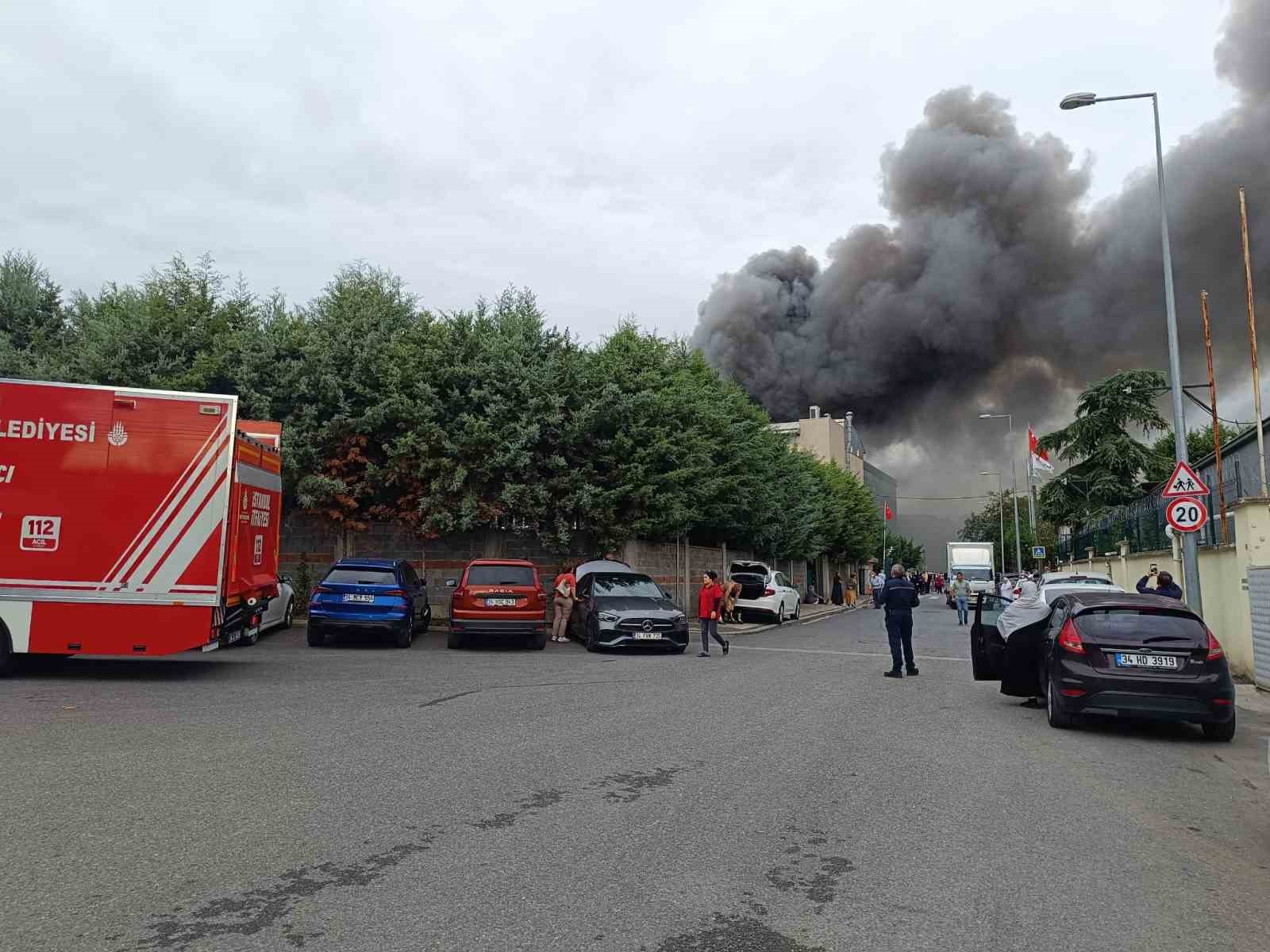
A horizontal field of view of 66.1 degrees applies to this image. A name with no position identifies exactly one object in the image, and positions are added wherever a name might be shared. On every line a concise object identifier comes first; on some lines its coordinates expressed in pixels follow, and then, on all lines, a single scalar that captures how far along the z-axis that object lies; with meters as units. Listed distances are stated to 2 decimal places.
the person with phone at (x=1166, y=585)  15.16
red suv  17.36
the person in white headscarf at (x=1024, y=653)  10.79
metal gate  13.37
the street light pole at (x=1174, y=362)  14.99
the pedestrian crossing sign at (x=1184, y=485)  14.49
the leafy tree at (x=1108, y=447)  43.38
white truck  46.91
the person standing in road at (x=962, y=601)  30.75
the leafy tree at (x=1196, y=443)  63.56
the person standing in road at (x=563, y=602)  20.28
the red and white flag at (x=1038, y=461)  41.88
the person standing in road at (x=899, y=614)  13.89
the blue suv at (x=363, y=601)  16.69
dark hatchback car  8.83
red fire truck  11.23
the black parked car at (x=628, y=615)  17.55
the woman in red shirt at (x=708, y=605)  17.55
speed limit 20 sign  14.33
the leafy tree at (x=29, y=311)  26.67
